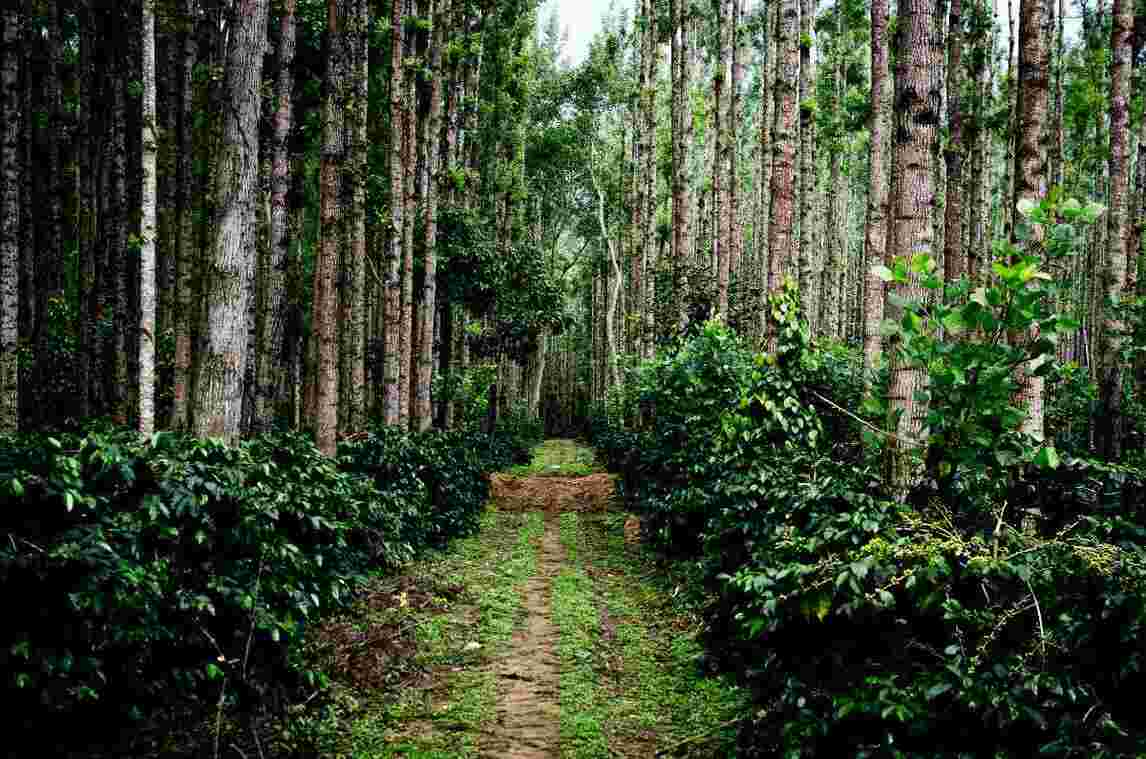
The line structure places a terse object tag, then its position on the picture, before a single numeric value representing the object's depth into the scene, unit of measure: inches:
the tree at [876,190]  351.6
